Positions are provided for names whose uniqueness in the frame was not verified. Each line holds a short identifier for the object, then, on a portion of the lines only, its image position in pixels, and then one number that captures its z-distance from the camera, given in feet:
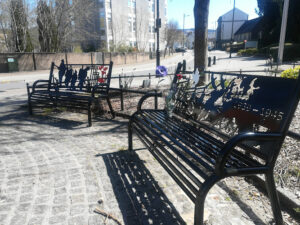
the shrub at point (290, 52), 82.94
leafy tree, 107.55
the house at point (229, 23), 280.92
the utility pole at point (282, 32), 50.31
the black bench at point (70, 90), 17.13
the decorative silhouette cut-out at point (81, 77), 18.33
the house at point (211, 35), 349.57
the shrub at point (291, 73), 22.87
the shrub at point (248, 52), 122.64
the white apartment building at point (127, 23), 148.36
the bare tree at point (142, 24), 175.52
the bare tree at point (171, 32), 183.72
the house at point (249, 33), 190.31
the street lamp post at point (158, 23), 47.20
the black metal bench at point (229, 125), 5.95
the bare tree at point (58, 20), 88.74
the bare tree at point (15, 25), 81.41
